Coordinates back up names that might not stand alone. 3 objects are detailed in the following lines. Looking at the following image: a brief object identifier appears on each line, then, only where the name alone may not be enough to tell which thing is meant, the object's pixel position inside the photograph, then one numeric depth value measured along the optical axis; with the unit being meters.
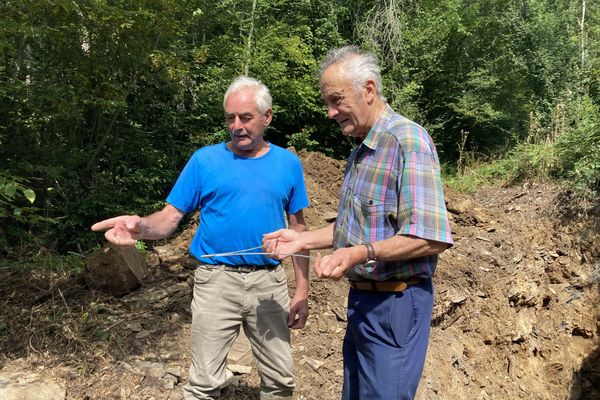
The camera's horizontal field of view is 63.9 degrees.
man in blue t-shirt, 2.63
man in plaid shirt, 1.91
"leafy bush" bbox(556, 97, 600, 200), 8.16
